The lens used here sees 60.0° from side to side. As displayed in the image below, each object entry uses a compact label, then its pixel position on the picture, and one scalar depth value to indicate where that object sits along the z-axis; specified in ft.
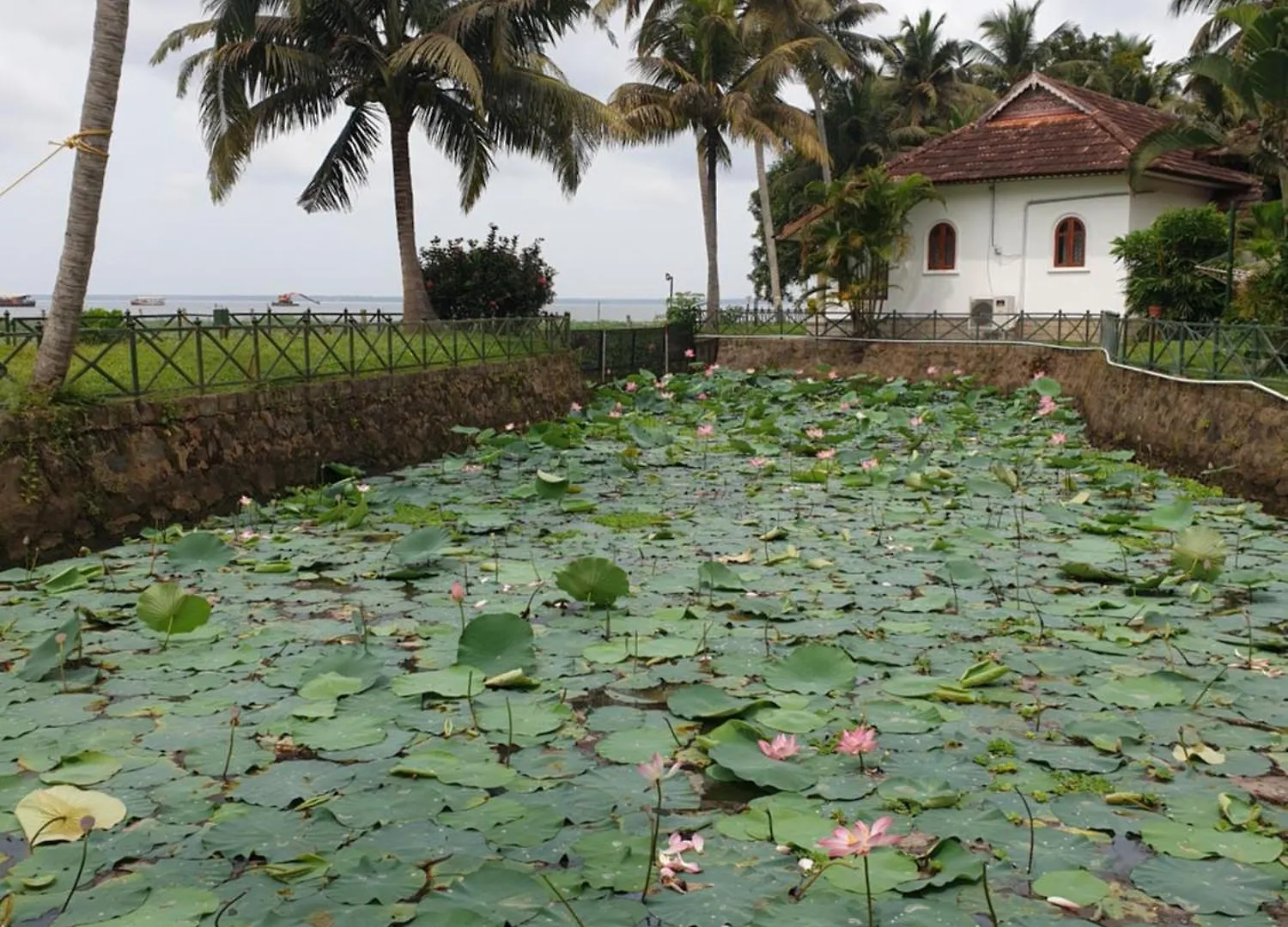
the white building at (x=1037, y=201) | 75.46
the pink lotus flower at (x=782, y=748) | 12.46
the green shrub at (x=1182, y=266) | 56.70
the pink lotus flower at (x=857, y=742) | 12.35
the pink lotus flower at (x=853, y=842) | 9.09
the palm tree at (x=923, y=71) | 116.47
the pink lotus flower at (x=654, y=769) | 10.56
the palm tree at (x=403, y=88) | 54.80
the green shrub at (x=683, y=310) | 82.74
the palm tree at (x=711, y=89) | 81.15
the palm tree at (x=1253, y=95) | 42.70
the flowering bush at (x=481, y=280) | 67.46
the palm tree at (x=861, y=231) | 72.33
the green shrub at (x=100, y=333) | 28.73
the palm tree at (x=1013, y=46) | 119.34
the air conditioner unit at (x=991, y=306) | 80.33
